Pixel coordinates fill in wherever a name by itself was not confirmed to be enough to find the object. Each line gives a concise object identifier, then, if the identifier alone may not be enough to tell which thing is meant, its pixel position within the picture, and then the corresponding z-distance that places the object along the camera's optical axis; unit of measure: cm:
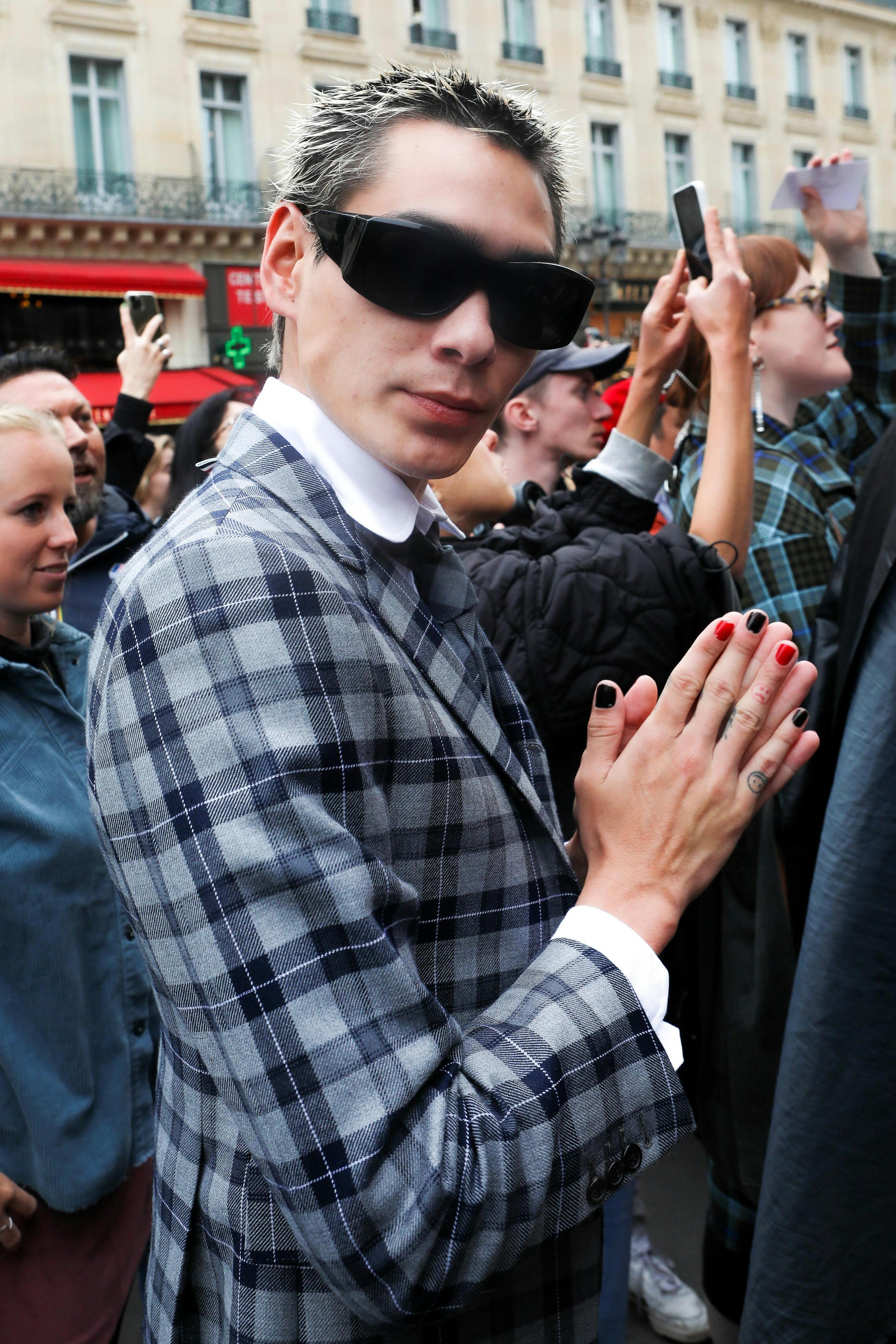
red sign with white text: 1825
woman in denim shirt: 185
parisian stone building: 1652
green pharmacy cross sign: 1636
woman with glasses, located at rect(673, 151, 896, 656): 248
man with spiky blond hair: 82
